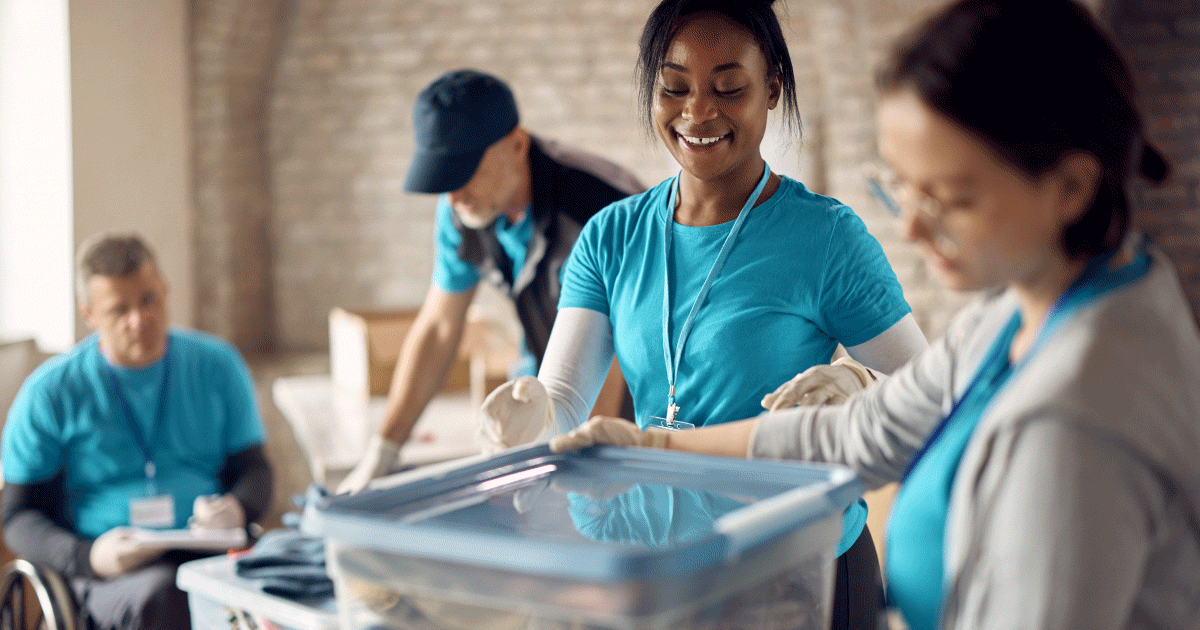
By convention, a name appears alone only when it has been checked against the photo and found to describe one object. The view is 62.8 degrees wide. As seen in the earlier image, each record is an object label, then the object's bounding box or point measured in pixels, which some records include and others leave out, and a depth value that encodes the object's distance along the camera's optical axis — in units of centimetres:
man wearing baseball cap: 200
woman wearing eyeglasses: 63
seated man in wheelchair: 234
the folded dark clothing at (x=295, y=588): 149
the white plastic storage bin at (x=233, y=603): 139
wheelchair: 201
